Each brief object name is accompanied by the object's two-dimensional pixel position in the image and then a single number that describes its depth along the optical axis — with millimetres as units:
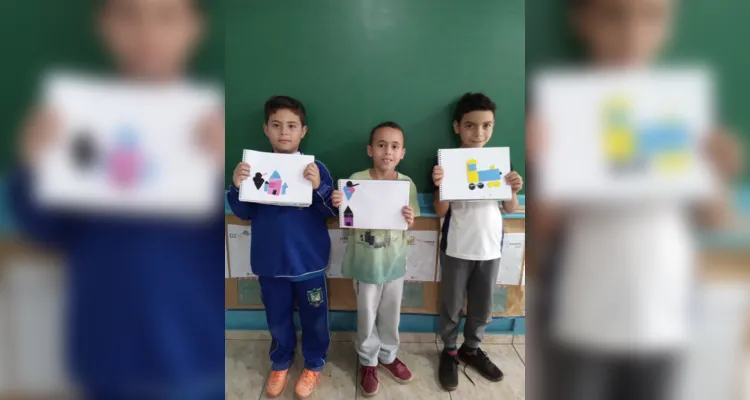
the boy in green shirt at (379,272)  1489
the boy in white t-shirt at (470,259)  1507
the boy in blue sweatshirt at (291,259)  1434
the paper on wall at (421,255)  1694
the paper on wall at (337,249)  1690
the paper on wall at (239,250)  1663
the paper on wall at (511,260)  1668
